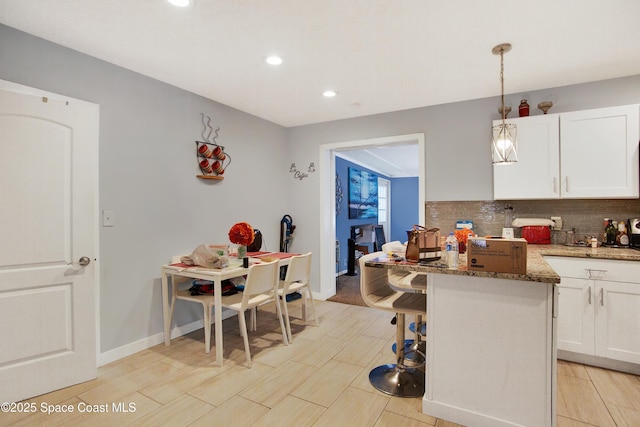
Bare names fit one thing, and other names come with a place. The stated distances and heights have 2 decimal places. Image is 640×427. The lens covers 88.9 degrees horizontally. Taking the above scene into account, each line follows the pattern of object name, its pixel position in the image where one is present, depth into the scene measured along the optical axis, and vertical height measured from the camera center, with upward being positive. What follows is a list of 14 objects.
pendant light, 2.34 +0.52
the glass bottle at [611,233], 2.95 -0.18
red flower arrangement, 3.05 -0.19
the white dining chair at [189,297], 2.86 -0.75
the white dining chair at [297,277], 3.14 -0.63
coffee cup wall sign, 3.49 +0.66
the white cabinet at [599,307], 2.45 -0.74
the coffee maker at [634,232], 2.79 -0.17
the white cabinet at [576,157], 2.77 +0.50
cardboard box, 1.69 -0.22
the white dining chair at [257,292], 2.66 -0.67
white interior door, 2.12 -0.18
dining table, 2.64 -0.66
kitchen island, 1.70 -0.73
